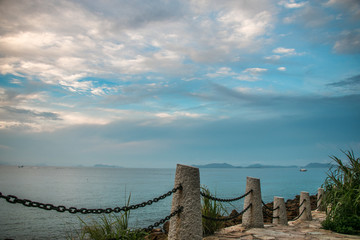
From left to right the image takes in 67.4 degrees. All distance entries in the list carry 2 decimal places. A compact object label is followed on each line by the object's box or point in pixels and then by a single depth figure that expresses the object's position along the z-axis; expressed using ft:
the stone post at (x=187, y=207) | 15.46
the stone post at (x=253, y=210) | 24.29
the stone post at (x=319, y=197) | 40.54
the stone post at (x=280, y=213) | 28.84
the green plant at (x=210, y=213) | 21.62
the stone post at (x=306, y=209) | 33.04
